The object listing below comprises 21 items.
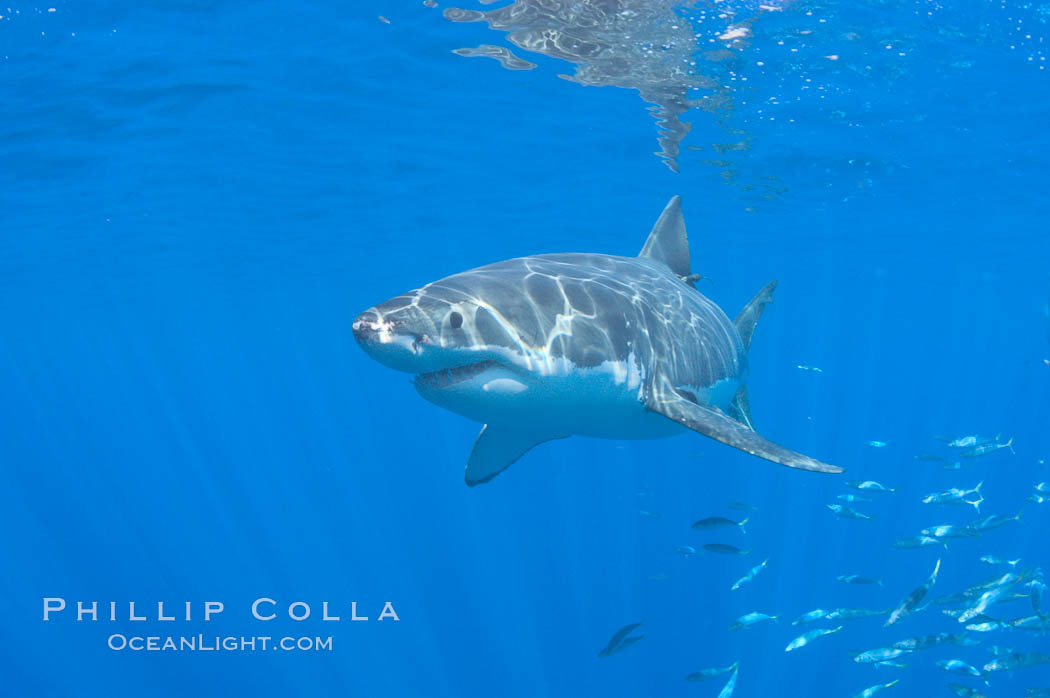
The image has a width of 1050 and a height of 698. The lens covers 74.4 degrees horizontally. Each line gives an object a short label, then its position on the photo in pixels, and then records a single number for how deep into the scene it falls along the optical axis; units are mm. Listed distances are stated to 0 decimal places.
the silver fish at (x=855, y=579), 9328
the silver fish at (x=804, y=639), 8938
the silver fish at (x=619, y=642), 8634
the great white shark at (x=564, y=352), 3217
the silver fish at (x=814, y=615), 9211
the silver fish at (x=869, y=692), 8352
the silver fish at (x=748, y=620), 9433
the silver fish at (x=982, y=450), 11047
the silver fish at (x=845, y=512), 10219
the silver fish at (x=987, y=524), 9500
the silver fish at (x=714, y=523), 8781
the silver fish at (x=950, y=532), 9438
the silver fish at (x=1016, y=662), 7977
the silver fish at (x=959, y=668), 8039
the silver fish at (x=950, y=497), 10812
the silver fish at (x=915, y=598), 7481
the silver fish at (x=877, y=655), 8469
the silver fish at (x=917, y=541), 9570
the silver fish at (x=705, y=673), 9039
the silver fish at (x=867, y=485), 10945
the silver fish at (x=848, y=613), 9039
